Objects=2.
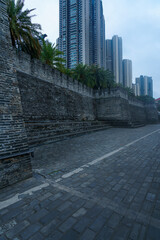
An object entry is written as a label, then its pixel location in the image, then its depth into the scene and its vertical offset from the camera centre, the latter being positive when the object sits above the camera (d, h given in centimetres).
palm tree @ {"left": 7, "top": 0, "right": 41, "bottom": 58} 1012 +804
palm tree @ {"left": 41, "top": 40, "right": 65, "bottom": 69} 1518 +827
